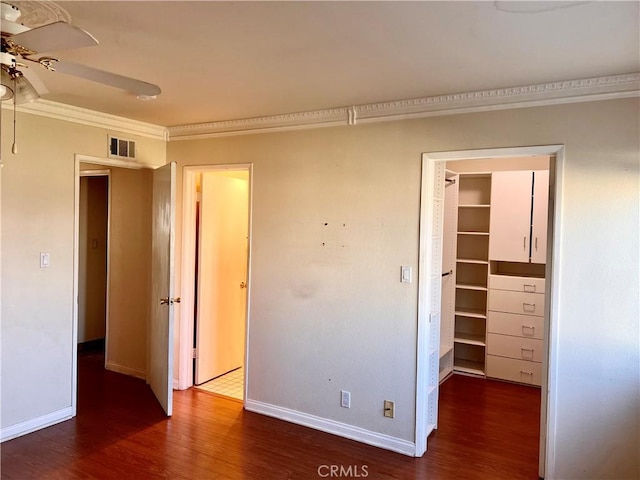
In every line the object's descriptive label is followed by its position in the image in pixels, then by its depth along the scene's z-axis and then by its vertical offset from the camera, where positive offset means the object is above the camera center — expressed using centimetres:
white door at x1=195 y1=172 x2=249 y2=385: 435 -46
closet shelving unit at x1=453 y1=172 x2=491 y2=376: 498 -39
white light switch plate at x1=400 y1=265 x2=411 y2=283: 313 -28
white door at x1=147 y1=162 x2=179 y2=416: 355 -45
